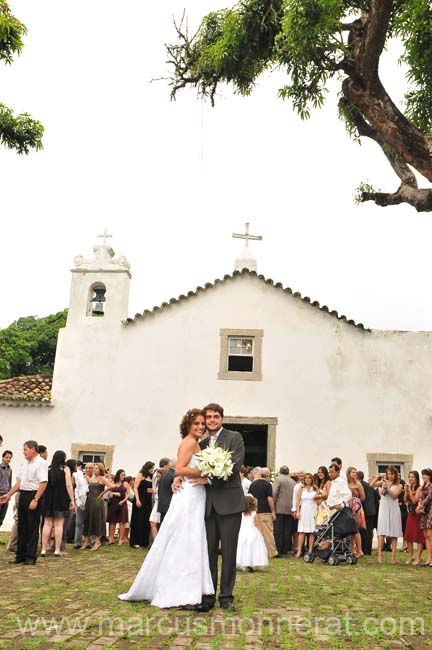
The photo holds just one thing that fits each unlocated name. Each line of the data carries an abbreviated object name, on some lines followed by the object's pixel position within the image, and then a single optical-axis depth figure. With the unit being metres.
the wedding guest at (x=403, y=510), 13.79
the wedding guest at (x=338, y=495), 11.27
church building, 17.19
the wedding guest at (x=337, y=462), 11.64
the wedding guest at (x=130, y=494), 14.11
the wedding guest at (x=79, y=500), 12.02
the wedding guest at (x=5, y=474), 12.62
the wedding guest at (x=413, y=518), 11.44
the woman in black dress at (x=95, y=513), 12.23
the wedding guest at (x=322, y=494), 11.66
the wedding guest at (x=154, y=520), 11.51
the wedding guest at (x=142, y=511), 12.89
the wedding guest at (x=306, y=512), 12.41
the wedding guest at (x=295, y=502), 12.93
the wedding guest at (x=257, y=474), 12.22
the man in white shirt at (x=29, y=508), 9.00
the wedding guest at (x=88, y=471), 13.47
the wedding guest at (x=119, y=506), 13.72
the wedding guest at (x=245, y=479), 13.16
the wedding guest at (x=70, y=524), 11.55
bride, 5.59
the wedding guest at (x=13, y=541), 10.98
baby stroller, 11.23
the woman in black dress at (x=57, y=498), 10.50
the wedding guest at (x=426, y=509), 10.95
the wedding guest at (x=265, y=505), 11.98
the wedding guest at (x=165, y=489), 9.97
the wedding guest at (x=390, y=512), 11.87
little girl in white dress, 9.78
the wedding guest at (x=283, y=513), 13.09
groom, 5.85
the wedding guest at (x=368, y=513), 13.37
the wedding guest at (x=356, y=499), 12.49
